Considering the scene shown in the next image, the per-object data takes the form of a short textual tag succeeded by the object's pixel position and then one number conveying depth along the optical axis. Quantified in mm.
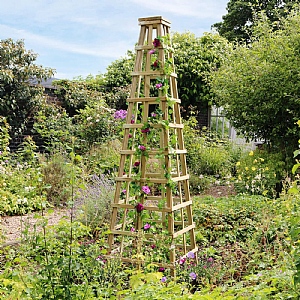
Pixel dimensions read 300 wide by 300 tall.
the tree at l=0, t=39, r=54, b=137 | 8375
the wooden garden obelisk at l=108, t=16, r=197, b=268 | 3424
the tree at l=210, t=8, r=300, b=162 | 6641
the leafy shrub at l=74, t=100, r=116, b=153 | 8750
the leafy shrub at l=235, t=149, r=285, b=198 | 6457
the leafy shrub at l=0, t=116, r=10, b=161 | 6831
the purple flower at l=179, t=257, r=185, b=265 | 3447
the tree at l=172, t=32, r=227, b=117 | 11648
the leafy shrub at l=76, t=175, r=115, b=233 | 4578
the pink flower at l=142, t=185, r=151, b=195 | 3504
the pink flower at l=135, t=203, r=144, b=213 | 3521
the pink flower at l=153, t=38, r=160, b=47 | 3475
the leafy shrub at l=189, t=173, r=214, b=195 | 7395
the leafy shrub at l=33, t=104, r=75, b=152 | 8445
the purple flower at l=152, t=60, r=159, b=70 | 3494
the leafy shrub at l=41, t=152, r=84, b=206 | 6332
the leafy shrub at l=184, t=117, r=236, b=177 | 8404
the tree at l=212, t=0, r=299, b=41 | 18250
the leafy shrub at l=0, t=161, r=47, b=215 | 5617
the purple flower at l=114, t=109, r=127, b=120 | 6409
